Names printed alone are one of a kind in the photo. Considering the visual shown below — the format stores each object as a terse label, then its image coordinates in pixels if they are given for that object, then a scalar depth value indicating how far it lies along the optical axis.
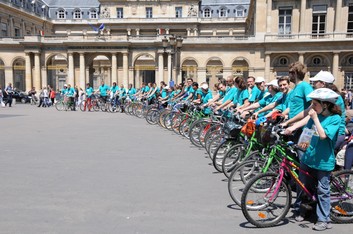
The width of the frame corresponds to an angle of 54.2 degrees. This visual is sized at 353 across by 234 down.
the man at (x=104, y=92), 22.45
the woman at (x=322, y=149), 4.26
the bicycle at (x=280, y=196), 4.65
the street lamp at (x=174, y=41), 23.62
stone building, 37.31
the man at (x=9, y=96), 27.68
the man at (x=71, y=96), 23.34
